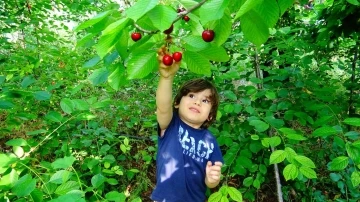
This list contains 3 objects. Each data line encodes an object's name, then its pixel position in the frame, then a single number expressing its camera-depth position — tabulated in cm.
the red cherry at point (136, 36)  98
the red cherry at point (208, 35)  99
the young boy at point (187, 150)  167
